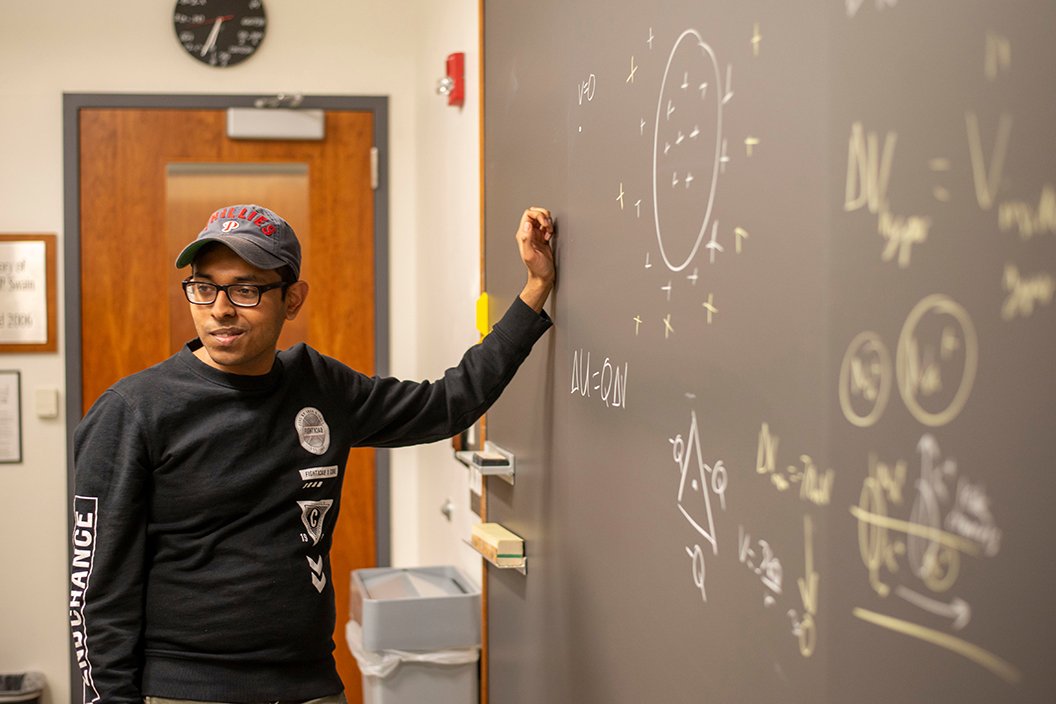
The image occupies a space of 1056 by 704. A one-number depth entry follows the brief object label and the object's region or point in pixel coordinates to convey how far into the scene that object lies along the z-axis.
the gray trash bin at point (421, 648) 2.37
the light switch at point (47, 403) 3.55
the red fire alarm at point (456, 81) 2.65
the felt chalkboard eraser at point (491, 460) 2.12
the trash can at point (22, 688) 3.40
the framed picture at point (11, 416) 3.55
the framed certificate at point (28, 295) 3.53
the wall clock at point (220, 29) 3.57
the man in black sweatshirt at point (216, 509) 1.56
